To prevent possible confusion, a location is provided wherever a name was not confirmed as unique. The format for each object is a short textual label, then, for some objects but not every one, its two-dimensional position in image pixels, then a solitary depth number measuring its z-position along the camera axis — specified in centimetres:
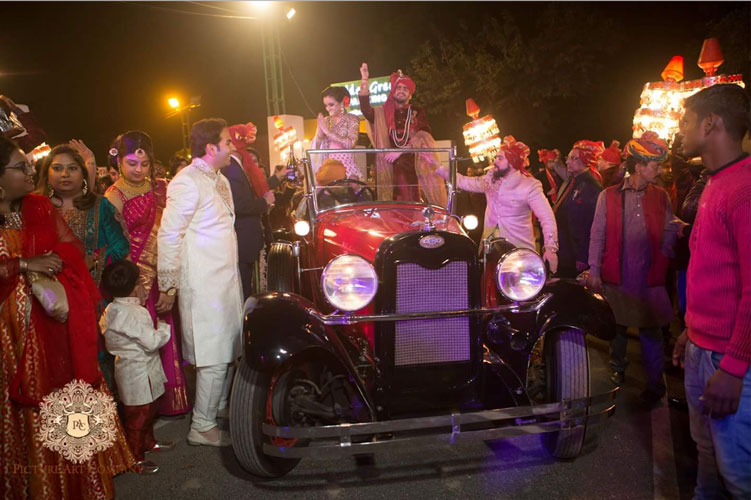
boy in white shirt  304
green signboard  2425
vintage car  257
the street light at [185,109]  2094
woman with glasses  237
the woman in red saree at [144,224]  365
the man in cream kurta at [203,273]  313
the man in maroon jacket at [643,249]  380
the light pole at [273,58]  1178
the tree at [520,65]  1723
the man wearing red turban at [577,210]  525
